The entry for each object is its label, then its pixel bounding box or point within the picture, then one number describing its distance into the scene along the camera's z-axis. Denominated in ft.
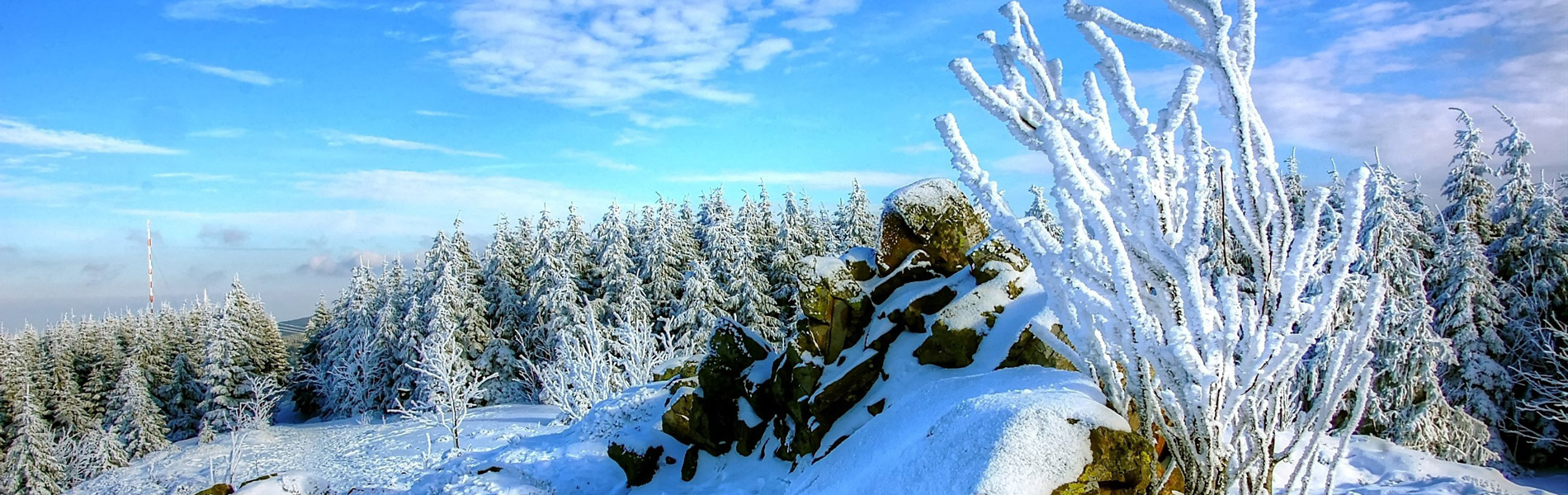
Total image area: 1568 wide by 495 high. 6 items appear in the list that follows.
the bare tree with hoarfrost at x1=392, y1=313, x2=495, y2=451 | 70.13
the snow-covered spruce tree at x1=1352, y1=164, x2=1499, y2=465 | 57.06
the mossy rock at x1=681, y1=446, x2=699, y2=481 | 41.86
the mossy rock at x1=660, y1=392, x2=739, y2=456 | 41.47
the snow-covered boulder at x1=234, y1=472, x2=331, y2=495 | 47.94
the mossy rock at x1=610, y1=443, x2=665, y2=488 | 42.93
